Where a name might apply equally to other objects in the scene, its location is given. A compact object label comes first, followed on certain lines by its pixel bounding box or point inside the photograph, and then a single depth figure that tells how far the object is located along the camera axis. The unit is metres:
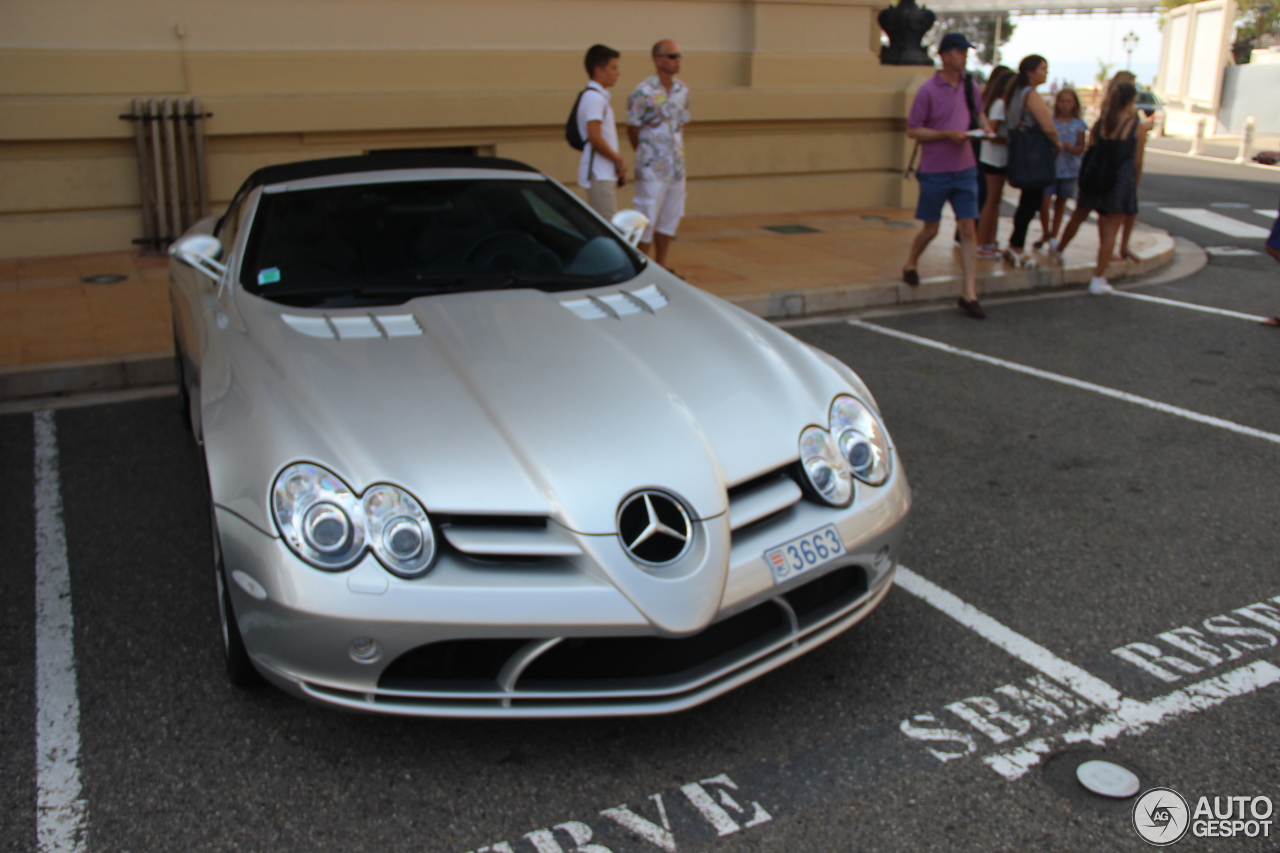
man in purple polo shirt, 7.46
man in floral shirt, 7.58
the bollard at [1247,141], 24.33
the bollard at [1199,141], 27.53
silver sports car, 2.41
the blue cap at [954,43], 7.43
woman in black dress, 7.90
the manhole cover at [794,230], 10.74
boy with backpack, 7.26
